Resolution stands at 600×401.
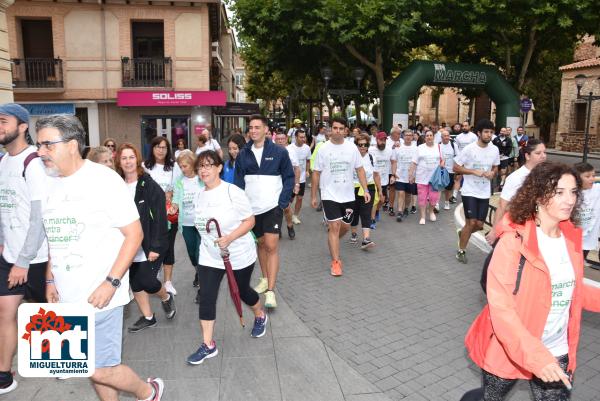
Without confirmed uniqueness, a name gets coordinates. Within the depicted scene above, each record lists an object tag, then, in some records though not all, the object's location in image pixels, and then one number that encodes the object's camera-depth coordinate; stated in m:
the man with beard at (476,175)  7.35
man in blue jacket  5.70
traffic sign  25.94
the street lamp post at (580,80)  20.59
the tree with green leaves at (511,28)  18.80
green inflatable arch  20.06
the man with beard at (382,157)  10.52
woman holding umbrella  4.29
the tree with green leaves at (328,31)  18.97
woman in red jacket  2.52
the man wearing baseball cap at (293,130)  18.47
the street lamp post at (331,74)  20.78
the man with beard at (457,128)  16.41
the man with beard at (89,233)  2.86
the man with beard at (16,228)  3.55
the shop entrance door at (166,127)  22.66
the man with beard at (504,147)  13.52
